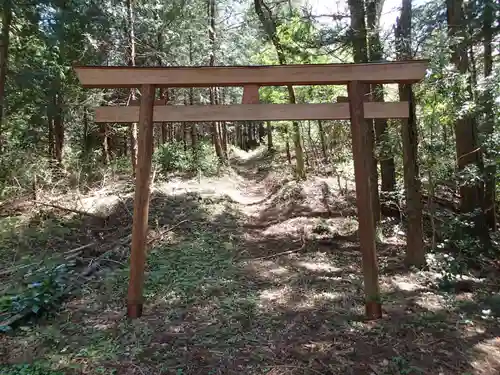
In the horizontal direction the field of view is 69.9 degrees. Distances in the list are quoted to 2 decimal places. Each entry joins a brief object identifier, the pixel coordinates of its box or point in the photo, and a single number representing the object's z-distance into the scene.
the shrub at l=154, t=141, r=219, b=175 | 13.28
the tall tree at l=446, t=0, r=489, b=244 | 6.59
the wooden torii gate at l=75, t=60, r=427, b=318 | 4.36
